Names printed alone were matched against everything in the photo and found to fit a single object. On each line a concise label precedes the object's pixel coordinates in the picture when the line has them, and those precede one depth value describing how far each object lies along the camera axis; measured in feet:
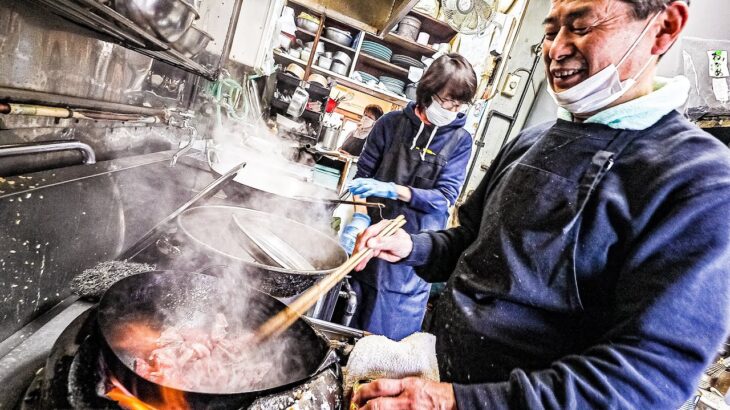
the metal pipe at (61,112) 2.96
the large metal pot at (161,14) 3.40
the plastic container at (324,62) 20.31
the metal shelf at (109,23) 2.86
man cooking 2.71
